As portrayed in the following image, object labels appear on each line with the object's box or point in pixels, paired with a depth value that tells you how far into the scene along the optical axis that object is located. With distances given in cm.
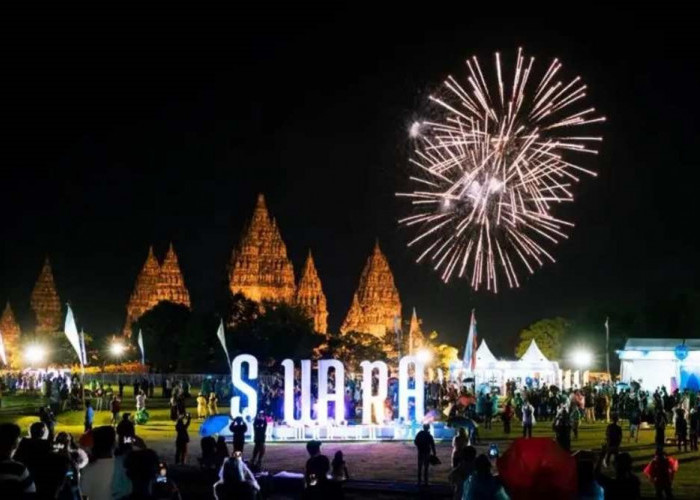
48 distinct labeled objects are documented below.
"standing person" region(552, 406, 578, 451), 2075
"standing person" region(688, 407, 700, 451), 2731
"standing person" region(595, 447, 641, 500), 968
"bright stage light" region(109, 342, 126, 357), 10488
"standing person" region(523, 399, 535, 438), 2780
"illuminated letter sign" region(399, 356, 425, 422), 2964
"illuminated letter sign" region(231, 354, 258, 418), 2844
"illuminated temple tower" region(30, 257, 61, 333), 15038
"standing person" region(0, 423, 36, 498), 714
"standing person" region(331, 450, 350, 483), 1420
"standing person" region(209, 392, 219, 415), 3725
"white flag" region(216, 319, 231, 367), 4709
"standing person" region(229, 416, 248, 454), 2161
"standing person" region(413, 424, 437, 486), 1888
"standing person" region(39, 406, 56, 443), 1786
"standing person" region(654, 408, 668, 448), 2234
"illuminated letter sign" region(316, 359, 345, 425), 2925
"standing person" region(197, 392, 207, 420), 3838
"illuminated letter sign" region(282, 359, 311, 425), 2948
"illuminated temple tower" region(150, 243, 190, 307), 14175
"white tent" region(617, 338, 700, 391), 4303
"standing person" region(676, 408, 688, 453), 2681
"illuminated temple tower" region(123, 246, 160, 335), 14162
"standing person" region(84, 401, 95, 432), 2750
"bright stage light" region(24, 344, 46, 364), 10964
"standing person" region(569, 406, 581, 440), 2999
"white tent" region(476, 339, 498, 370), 6053
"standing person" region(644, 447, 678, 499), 1670
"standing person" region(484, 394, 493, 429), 3503
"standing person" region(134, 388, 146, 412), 3650
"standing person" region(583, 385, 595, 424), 3844
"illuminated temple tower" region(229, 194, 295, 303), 12975
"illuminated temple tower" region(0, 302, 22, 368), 13475
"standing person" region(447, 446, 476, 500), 1174
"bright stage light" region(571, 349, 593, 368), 8342
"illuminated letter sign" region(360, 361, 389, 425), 2944
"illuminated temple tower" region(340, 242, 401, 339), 13650
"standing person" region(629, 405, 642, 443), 2914
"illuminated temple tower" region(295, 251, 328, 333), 13838
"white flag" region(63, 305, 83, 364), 3766
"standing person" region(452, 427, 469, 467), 1448
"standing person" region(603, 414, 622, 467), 1912
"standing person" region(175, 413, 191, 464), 2280
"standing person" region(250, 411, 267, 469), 2230
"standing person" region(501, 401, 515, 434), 3195
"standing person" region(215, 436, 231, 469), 1655
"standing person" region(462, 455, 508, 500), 964
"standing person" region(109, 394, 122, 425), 3230
